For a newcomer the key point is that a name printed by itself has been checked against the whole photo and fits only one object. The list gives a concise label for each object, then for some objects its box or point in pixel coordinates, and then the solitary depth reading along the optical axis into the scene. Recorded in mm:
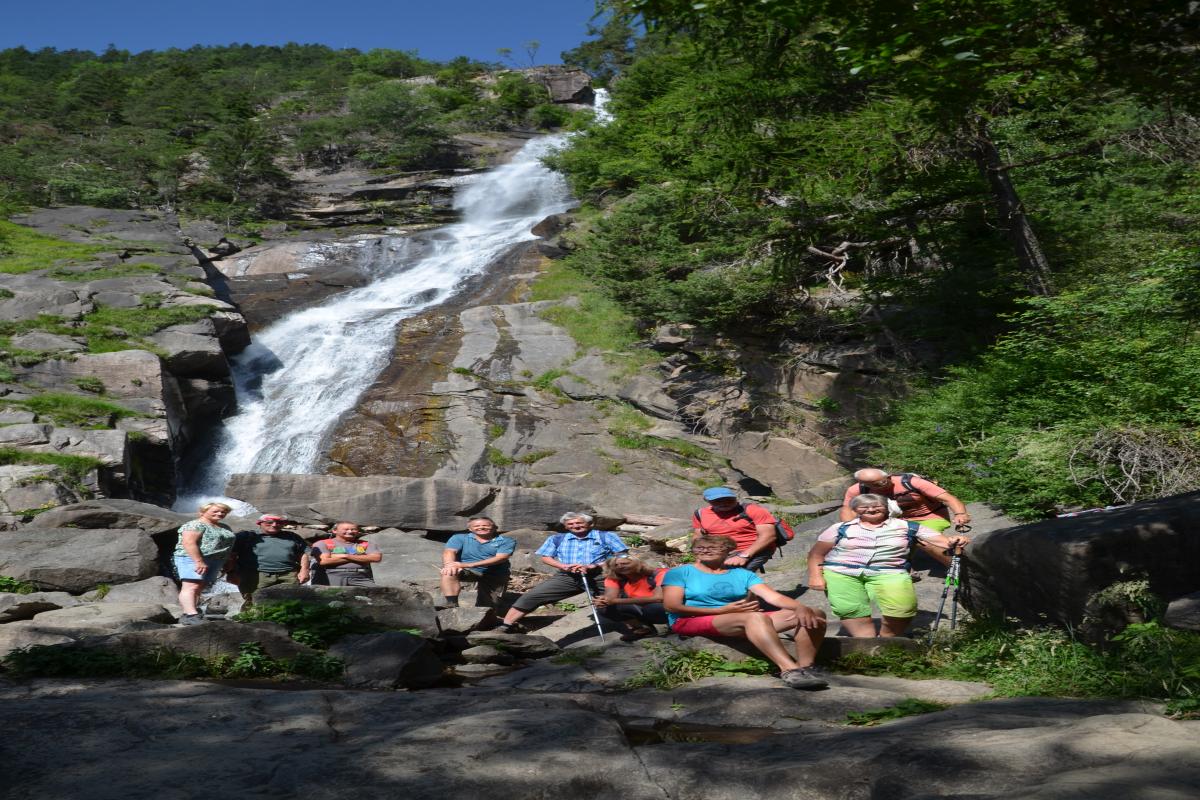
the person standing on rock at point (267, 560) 9195
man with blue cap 7891
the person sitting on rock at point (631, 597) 7789
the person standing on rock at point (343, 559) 9562
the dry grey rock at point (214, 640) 6184
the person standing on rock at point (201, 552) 8445
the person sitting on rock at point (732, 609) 5535
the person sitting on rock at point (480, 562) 9328
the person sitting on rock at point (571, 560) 8766
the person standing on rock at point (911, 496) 7168
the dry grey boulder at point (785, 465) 17578
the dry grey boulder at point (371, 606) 7574
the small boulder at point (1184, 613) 4405
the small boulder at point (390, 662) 6387
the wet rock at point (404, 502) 15812
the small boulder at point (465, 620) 8312
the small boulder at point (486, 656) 7441
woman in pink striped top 6316
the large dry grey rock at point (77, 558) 10406
